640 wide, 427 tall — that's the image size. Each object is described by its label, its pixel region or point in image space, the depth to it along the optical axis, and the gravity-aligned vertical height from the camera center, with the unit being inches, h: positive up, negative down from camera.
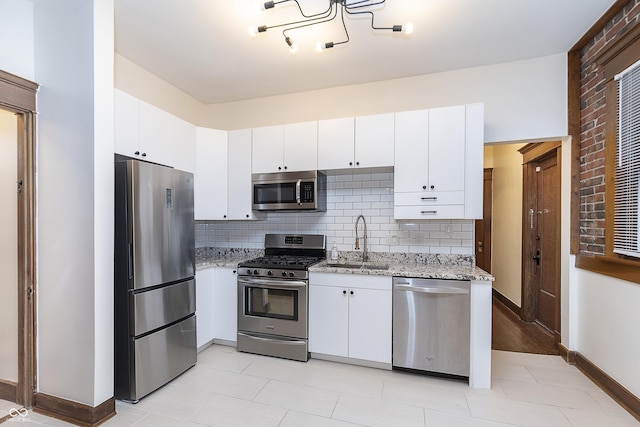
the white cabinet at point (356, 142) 116.2 +28.4
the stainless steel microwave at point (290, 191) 125.3 +9.5
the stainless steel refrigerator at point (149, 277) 87.4 -20.0
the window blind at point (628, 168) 83.3 +13.0
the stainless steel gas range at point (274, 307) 114.8 -38.0
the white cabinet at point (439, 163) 107.0 +18.4
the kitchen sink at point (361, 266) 113.0 -21.3
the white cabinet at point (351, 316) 106.4 -38.0
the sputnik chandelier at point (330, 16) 85.2 +60.5
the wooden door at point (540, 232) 144.4 -10.0
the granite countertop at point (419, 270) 98.6 -20.9
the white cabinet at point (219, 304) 123.9 -38.6
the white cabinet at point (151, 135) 97.4 +28.9
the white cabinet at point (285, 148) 125.8 +28.1
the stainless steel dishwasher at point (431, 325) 98.3 -38.1
